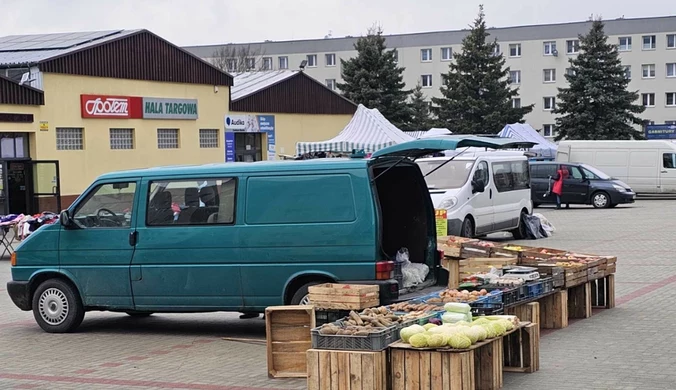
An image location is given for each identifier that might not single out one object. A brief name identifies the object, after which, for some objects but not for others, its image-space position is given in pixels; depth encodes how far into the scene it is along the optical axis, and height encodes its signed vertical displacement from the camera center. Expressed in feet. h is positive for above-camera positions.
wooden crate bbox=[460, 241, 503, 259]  43.55 -4.17
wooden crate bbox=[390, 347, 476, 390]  25.20 -5.28
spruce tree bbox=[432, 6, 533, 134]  206.39 +11.43
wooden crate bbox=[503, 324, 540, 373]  29.45 -5.69
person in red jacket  119.34 -3.97
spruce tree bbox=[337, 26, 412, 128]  194.18 +13.32
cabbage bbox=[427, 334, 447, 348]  25.44 -4.59
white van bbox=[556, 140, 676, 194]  137.49 -2.18
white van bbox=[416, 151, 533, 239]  70.74 -2.90
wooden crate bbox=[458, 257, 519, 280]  41.63 -4.52
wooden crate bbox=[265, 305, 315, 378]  30.14 -5.33
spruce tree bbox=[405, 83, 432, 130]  204.14 +8.30
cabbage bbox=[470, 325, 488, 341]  26.66 -4.62
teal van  34.50 -2.79
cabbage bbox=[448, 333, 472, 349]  25.43 -4.63
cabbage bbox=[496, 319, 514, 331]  28.40 -4.74
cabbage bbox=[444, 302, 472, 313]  29.37 -4.40
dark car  119.65 -4.46
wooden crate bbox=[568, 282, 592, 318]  39.68 -5.81
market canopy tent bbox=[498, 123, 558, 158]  152.76 +1.95
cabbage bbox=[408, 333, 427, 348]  25.63 -4.62
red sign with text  108.06 +5.65
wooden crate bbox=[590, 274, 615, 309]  42.11 -5.86
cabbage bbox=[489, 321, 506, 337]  27.71 -4.72
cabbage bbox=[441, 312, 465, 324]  28.48 -4.53
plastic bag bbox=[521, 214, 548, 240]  80.69 -6.04
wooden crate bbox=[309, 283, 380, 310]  31.24 -4.26
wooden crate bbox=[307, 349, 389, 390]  25.48 -5.30
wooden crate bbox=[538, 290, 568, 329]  37.32 -5.79
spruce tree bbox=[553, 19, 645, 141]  201.67 +9.88
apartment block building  273.33 +24.90
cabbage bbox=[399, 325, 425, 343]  26.37 -4.51
